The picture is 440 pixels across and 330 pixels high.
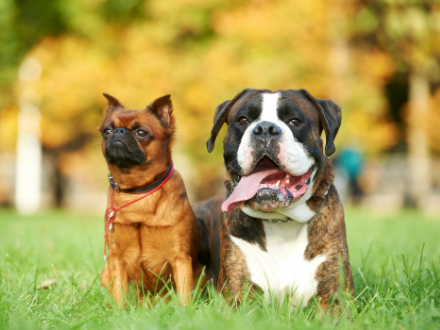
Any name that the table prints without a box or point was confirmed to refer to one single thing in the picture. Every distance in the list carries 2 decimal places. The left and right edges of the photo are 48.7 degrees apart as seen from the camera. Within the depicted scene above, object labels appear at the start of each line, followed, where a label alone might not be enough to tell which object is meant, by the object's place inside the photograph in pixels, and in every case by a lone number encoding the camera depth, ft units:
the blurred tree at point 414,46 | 53.21
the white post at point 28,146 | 45.44
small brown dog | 11.65
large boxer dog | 10.11
